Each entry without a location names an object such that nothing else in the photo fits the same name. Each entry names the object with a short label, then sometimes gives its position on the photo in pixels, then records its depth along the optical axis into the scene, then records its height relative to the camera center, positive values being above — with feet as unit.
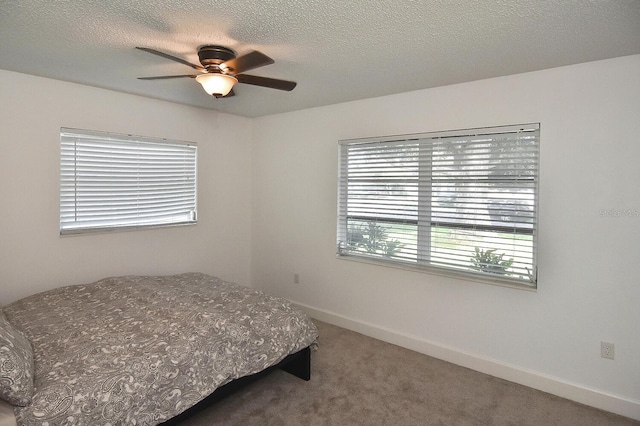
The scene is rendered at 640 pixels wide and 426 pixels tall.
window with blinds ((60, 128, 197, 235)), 10.74 +0.74
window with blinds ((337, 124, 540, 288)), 9.22 +0.22
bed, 5.44 -2.73
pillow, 4.99 -2.49
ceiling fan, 7.35 +2.86
